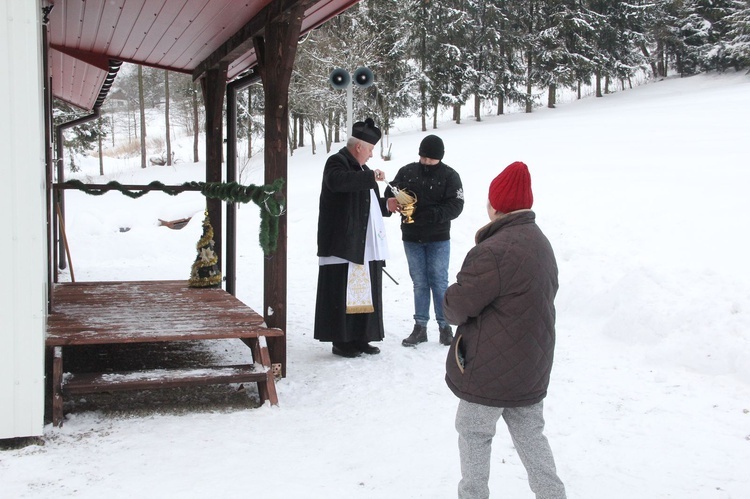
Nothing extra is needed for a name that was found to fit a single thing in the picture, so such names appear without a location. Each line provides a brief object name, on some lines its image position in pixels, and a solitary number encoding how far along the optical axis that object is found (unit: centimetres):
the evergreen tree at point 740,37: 2775
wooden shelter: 500
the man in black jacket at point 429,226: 590
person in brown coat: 256
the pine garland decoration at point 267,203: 484
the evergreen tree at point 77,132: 2373
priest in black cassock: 539
